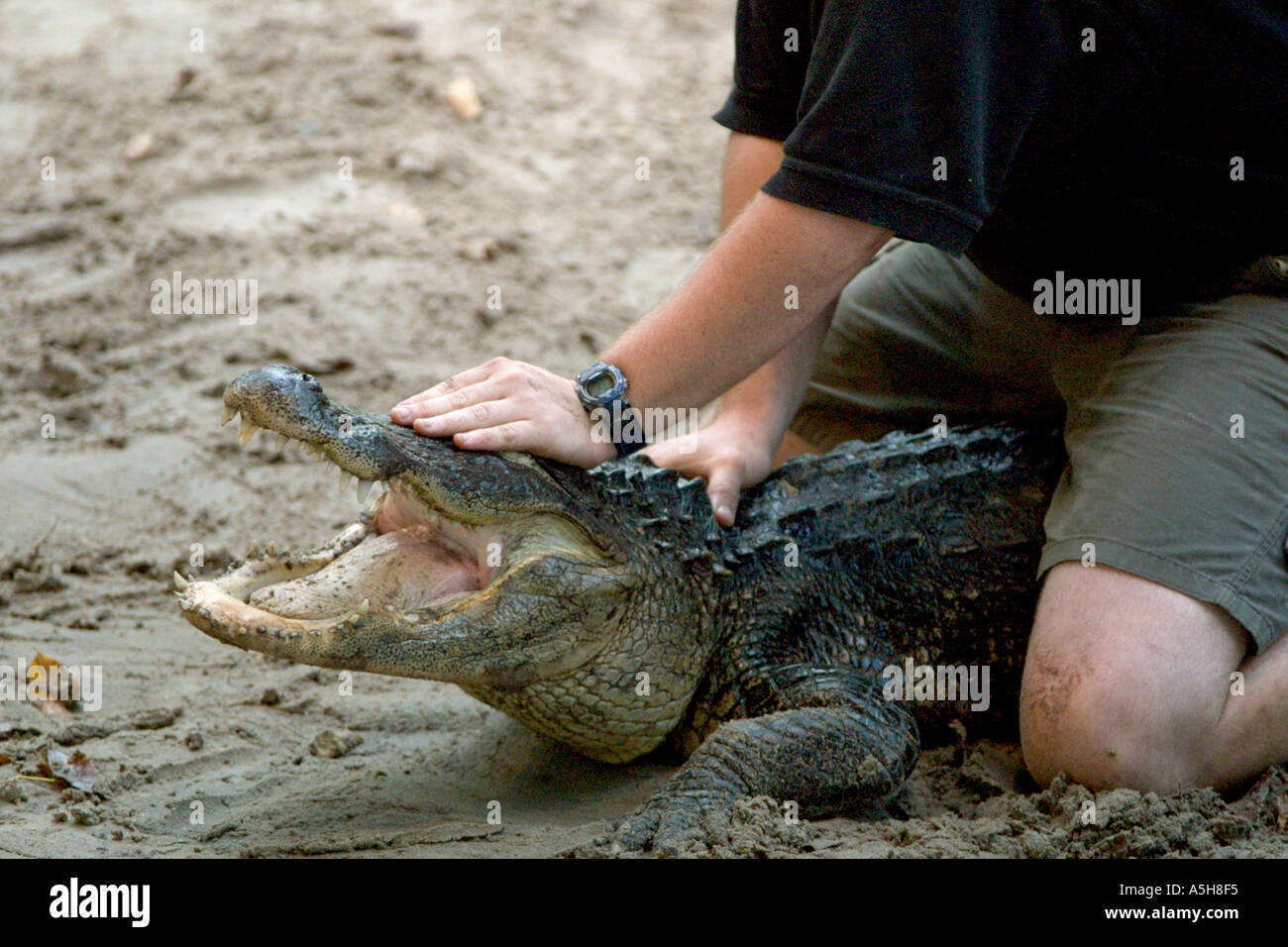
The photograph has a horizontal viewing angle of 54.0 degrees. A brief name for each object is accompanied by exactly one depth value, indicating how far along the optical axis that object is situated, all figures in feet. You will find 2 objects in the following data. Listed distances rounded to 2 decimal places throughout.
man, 7.27
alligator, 7.79
